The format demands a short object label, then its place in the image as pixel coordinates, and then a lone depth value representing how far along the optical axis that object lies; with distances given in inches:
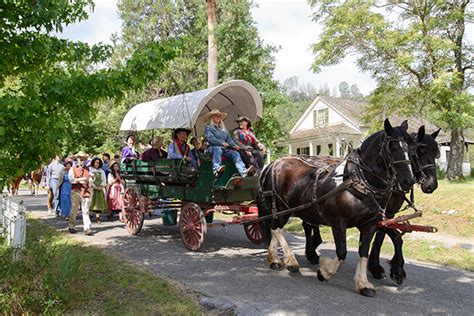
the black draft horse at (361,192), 210.5
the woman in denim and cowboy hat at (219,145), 298.4
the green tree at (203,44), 699.4
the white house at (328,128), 1200.6
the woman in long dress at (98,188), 462.0
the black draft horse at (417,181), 209.6
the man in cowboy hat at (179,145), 348.4
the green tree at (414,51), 628.7
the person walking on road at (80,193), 391.5
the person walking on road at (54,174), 554.5
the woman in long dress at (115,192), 489.4
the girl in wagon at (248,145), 314.5
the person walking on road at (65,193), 499.5
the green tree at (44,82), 187.8
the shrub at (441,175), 810.0
